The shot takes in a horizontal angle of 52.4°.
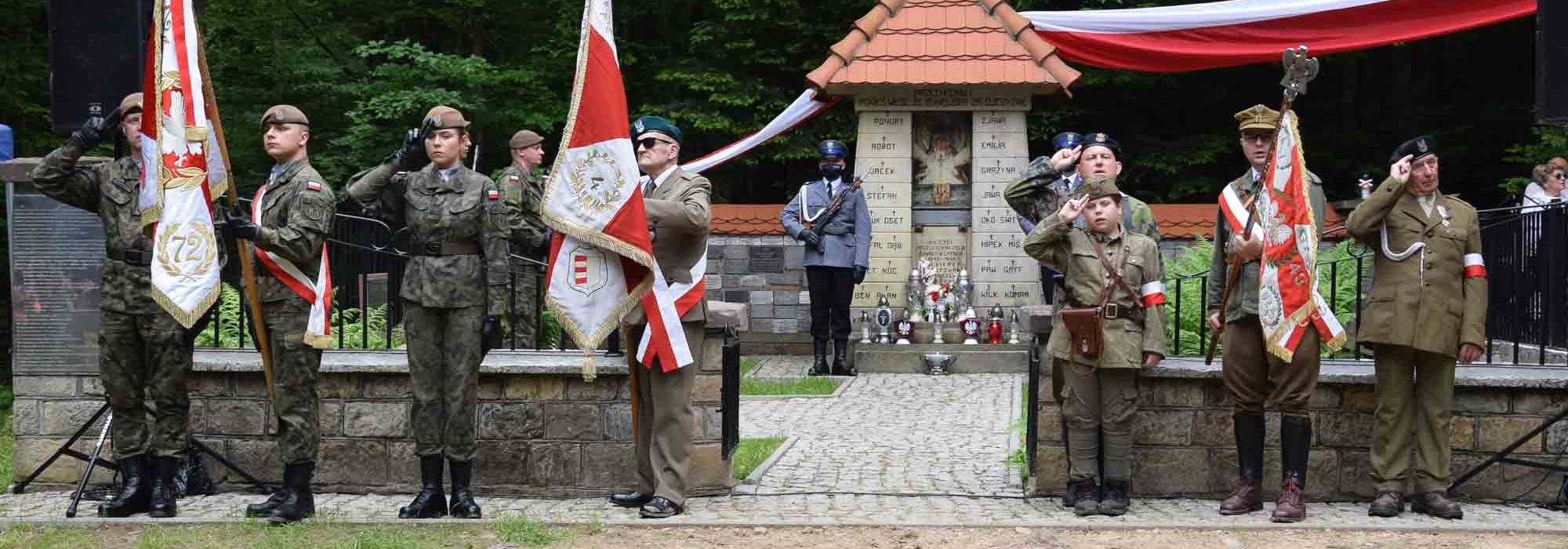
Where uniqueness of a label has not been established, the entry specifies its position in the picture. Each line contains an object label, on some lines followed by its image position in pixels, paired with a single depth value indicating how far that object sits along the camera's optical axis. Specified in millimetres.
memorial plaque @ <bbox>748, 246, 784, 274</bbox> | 16094
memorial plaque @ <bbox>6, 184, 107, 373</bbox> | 7820
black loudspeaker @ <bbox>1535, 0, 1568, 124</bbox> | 7086
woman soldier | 6980
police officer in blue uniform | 13648
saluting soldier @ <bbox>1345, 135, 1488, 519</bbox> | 6922
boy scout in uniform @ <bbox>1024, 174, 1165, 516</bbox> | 7059
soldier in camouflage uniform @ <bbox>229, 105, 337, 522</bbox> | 6867
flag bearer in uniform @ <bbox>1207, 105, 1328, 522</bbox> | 6984
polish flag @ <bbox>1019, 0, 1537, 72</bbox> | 12969
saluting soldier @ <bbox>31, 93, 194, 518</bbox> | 7059
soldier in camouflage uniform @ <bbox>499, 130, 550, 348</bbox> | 9484
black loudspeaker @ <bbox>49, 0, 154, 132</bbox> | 7543
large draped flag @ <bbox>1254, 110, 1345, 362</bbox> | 6840
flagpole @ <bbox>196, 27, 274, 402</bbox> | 6812
